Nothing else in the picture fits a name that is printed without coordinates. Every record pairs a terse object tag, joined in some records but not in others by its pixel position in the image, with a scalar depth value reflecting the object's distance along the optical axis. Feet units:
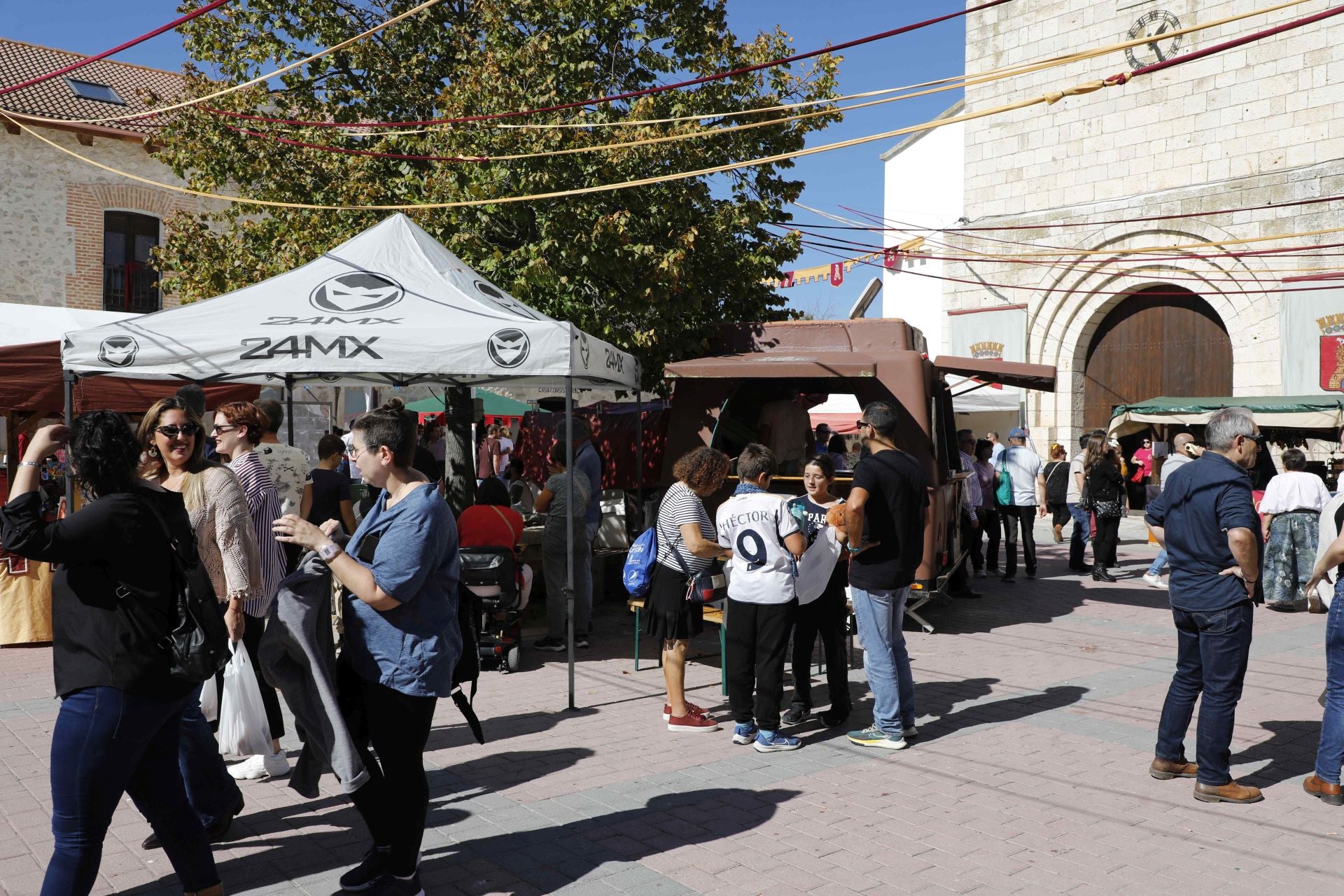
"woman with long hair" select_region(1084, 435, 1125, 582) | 41.91
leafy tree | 36.73
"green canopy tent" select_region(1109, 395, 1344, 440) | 52.24
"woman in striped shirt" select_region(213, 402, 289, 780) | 17.44
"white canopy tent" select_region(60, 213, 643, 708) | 22.76
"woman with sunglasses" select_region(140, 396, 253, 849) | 14.51
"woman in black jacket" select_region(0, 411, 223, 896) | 10.88
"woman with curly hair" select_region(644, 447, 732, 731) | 20.29
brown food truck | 31.65
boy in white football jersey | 18.89
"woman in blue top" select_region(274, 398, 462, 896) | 12.08
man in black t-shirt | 19.52
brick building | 68.95
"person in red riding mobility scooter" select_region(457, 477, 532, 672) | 25.21
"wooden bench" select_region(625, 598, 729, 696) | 23.25
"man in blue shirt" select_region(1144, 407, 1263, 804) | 16.58
